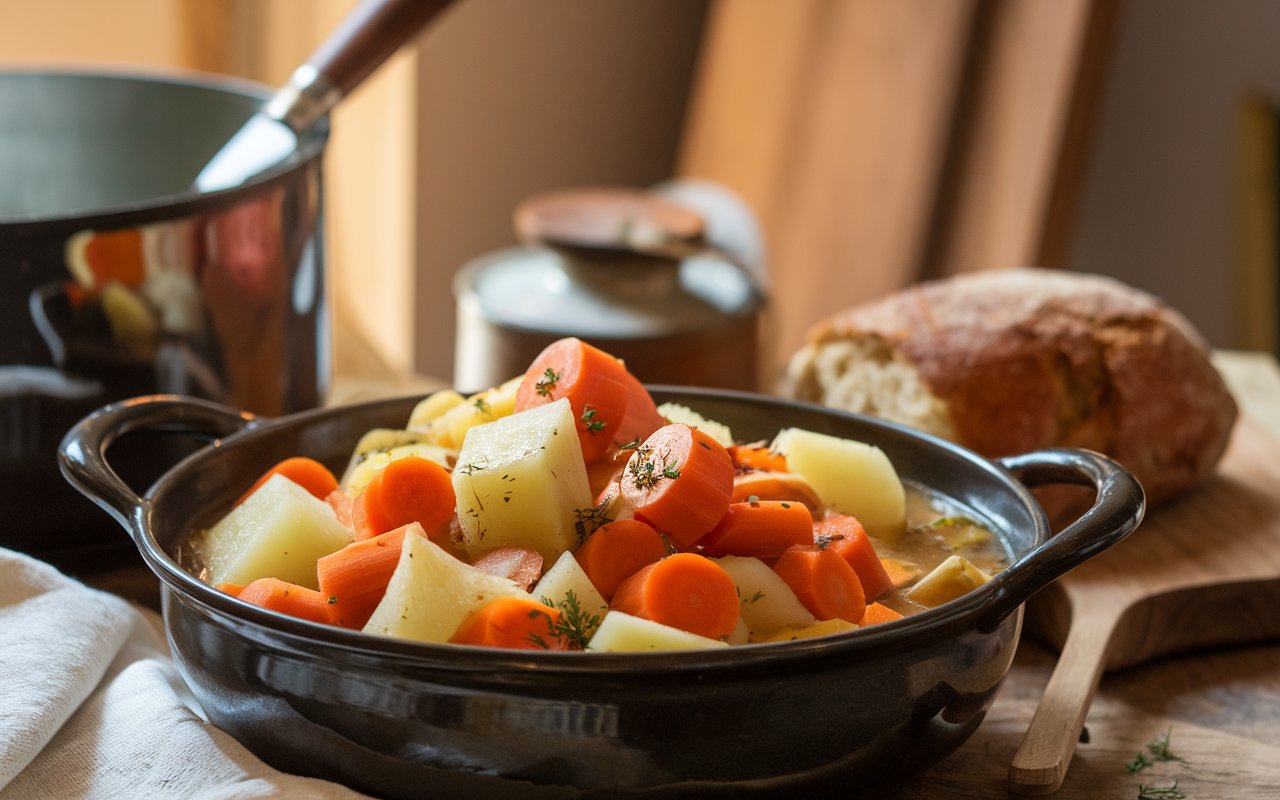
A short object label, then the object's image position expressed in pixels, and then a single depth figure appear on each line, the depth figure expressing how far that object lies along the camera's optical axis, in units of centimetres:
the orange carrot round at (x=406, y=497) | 81
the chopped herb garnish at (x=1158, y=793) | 82
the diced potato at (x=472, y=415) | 86
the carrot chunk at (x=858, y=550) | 81
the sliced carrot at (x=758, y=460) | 85
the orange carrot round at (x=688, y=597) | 78
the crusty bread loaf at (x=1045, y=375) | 99
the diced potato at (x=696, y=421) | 87
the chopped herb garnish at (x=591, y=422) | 83
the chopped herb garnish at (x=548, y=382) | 83
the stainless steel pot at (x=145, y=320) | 89
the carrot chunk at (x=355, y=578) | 79
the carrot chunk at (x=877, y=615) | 80
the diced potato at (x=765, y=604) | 79
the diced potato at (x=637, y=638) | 76
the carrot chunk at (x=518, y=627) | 77
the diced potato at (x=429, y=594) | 77
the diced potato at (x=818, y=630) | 79
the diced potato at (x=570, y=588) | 78
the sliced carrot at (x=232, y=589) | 80
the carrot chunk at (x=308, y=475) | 85
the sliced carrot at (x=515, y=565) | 79
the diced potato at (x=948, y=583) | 81
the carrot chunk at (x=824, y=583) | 79
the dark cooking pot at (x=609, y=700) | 75
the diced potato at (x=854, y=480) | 86
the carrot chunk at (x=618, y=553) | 79
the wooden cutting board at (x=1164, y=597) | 86
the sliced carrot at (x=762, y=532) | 81
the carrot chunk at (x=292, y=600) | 79
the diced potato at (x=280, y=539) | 81
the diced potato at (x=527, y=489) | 80
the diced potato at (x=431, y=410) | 89
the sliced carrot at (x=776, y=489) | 83
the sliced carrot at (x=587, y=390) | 83
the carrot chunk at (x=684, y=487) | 79
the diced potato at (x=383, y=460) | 84
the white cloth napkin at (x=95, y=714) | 79
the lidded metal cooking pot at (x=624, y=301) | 111
